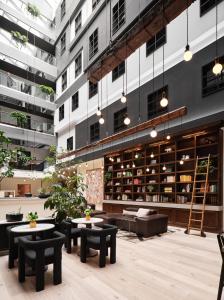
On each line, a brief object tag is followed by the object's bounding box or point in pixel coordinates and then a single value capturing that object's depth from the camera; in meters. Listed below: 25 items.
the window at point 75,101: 15.01
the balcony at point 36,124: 18.38
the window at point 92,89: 12.81
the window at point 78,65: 14.66
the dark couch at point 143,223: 6.37
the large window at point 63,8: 17.10
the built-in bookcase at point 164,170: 7.07
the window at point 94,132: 12.65
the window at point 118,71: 10.76
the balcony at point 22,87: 18.04
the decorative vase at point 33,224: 4.10
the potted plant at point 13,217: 5.05
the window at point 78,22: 14.79
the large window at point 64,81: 17.03
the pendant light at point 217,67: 3.85
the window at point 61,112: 17.12
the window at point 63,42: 17.25
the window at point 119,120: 10.66
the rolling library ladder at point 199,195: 6.61
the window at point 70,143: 15.82
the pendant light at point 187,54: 3.92
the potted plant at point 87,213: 5.11
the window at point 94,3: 12.77
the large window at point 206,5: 6.90
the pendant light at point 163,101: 5.15
